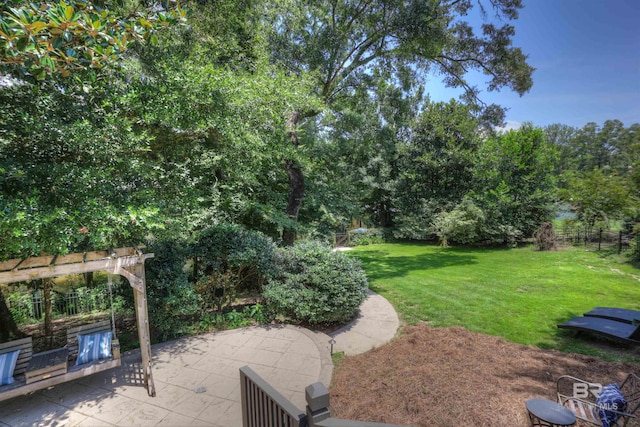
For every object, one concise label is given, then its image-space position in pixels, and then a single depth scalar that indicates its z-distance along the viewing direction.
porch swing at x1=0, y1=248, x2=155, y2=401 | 3.63
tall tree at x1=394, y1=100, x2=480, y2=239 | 17.61
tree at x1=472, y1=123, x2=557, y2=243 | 15.88
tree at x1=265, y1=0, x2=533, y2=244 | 9.08
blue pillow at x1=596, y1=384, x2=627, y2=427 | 3.06
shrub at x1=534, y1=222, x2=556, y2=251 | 14.23
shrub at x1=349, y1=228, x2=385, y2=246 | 20.91
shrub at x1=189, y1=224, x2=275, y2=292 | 6.83
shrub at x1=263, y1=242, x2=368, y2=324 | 6.28
